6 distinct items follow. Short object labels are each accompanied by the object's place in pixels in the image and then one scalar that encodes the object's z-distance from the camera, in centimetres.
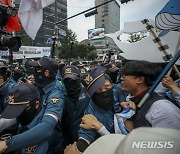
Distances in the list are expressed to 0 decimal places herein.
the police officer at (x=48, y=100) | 99
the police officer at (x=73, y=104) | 164
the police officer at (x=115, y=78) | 162
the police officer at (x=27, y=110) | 104
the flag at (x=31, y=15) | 193
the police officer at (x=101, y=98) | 113
